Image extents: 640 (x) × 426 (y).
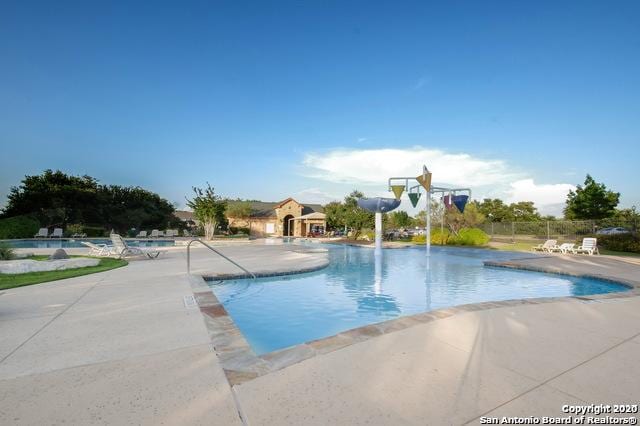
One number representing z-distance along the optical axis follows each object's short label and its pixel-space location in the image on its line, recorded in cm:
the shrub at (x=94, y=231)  2834
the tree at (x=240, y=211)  3797
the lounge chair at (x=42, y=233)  2470
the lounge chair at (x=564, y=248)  1669
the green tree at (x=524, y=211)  4741
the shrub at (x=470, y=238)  2225
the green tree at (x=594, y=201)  3269
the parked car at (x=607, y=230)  2277
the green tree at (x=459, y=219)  2438
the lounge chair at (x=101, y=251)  1291
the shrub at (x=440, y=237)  2377
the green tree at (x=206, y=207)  2623
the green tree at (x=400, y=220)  4027
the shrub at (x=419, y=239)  2498
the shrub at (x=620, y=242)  1670
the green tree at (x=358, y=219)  2717
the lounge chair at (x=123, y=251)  1239
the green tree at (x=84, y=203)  2792
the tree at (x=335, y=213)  2974
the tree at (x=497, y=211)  4692
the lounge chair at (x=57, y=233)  2537
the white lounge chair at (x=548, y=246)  1766
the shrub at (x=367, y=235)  2756
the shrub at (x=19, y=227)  2381
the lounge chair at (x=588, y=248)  1576
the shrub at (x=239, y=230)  3738
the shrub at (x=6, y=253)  1033
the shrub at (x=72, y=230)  2705
